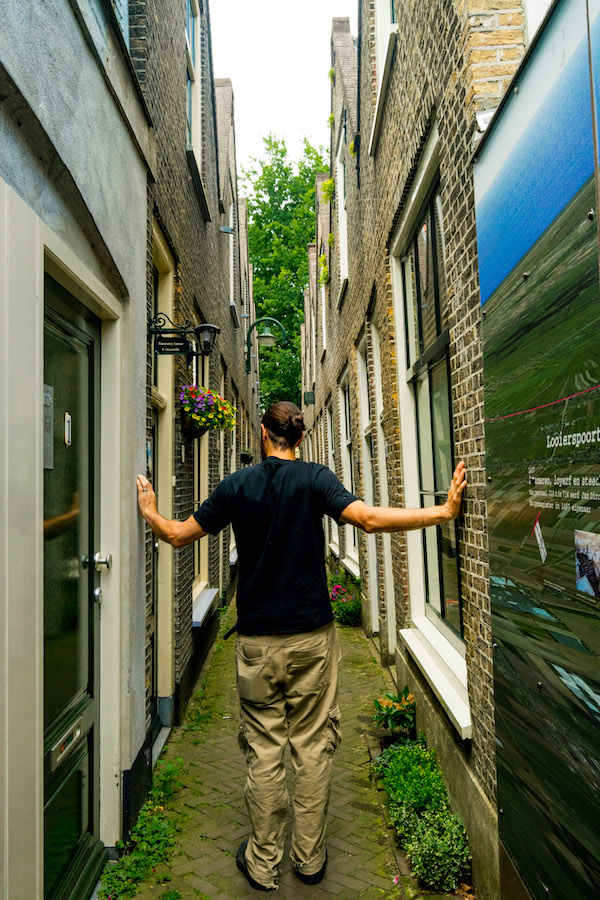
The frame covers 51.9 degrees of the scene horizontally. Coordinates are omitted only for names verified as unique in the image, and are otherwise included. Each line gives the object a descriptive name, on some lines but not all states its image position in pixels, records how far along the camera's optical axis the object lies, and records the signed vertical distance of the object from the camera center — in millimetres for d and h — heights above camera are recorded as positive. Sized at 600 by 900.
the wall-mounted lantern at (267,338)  12602 +2890
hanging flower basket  5398 +624
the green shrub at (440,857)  2789 -1762
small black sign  4422 +980
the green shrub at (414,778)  3252 -1716
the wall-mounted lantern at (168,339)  4301 +1036
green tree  26703 +10322
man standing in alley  2898 -784
